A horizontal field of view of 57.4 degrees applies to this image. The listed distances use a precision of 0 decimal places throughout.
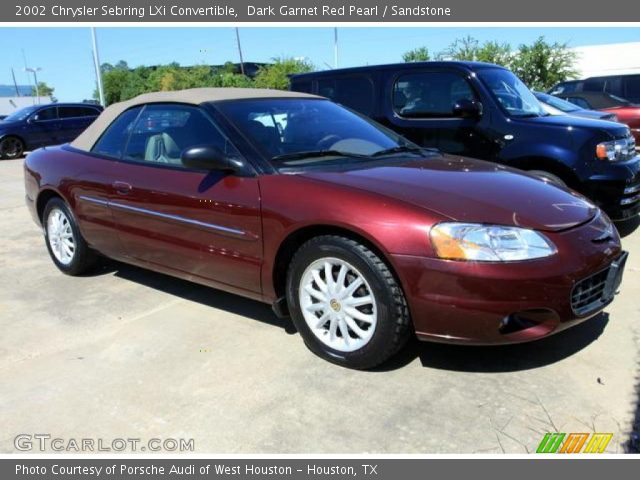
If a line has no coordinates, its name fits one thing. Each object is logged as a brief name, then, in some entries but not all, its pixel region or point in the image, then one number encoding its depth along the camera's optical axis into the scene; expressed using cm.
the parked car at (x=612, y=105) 1159
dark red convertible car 275
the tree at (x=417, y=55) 2636
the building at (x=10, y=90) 13775
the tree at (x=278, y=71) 2756
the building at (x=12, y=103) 5997
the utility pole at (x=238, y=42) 3799
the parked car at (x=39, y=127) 1556
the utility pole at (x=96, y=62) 2178
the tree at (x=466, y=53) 2483
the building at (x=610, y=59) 3397
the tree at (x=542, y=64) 2366
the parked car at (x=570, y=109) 831
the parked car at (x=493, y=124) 521
